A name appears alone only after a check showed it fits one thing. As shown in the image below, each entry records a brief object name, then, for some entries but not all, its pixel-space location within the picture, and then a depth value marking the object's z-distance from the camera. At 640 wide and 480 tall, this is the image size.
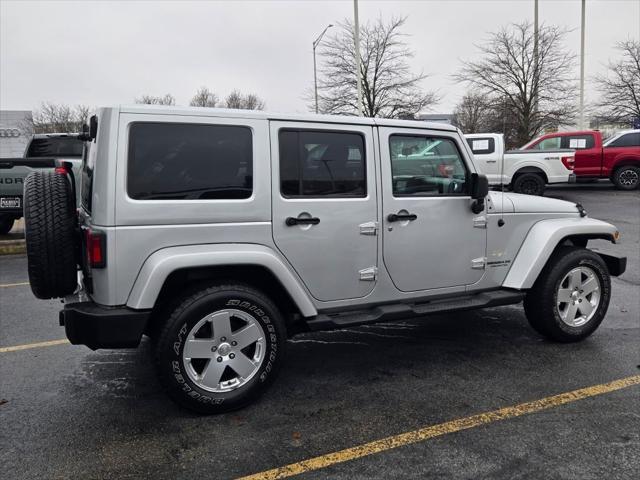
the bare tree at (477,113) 31.45
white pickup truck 14.84
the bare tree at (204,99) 44.68
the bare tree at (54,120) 40.12
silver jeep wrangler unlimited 3.02
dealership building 45.28
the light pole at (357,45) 21.67
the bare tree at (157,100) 39.08
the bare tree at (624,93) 28.66
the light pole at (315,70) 28.75
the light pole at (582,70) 26.47
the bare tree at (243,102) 45.38
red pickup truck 15.70
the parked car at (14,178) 9.12
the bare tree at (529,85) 30.19
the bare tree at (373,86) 28.81
